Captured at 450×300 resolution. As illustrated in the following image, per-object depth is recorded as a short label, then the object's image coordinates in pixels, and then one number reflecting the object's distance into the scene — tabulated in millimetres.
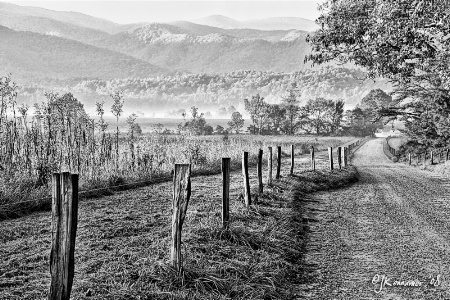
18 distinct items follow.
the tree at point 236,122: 137625
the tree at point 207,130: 115450
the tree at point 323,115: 139750
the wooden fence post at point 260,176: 14062
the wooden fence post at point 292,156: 21777
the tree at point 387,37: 18156
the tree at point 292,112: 141388
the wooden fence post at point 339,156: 28227
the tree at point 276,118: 144000
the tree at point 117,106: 18312
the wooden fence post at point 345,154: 31362
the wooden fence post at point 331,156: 26278
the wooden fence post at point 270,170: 16359
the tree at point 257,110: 143625
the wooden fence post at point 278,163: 18767
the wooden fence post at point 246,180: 11672
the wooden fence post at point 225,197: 9209
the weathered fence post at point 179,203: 6527
